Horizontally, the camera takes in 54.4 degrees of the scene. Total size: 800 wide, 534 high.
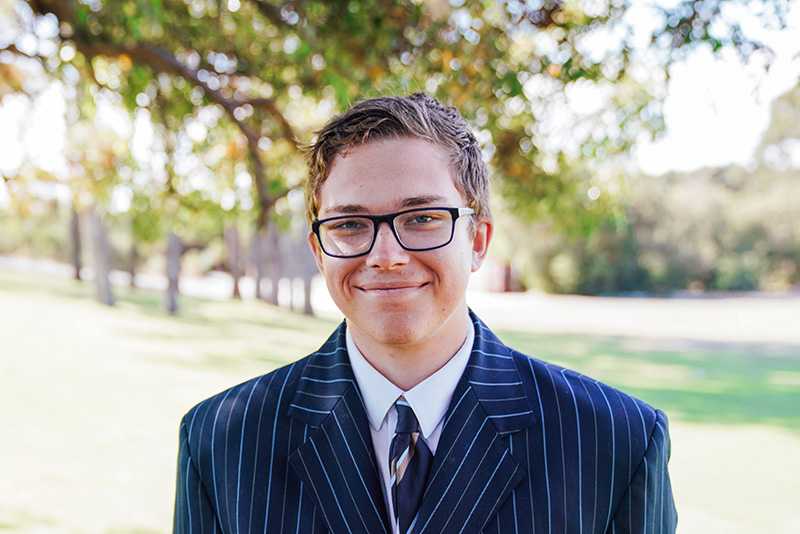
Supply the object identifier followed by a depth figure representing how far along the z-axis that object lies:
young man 1.68
